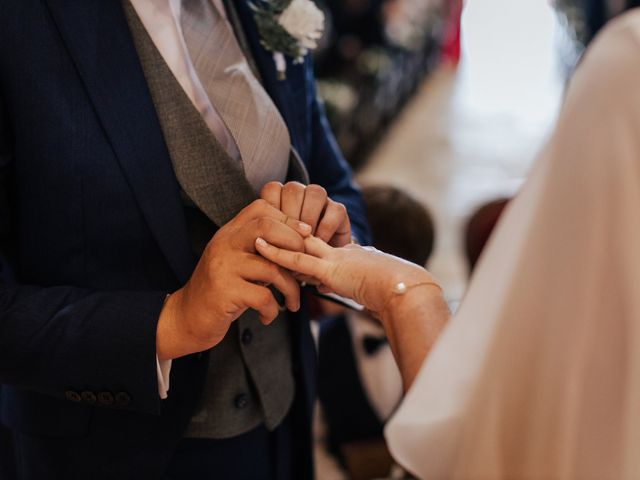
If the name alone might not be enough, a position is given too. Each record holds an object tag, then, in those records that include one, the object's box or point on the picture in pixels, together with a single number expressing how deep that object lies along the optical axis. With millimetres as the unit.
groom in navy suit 1067
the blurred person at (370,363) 2295
